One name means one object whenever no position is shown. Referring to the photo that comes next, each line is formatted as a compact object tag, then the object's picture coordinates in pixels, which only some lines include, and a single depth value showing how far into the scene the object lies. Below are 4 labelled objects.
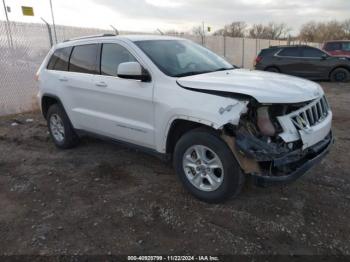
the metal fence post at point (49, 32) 10.31
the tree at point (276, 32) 65.90
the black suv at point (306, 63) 14.38
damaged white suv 3.26
